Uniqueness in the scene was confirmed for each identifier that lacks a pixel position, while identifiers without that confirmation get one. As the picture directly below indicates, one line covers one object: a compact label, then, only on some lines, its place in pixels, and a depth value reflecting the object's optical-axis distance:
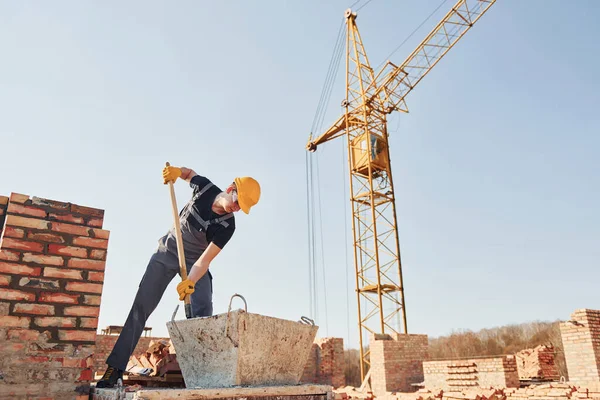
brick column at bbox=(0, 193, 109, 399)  2.49
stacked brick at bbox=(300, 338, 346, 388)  13.44
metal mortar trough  2.25
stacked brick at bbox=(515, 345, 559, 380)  11.73
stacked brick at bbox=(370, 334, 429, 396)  10.83
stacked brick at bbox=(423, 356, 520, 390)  8.81
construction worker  2.76
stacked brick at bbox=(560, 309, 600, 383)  9.31
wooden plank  1.96
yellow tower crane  15.72
